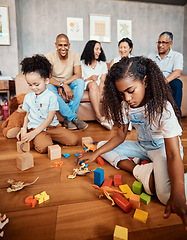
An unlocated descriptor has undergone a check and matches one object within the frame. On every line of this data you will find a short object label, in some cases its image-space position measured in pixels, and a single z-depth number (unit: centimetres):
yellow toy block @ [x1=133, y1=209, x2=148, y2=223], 70
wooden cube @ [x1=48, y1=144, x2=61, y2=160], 126
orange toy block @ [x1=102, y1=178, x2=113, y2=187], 91
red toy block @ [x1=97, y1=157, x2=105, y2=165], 118
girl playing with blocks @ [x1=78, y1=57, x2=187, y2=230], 74
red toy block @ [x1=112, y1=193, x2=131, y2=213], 74
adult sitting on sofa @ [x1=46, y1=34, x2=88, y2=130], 207
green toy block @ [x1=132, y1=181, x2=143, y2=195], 86
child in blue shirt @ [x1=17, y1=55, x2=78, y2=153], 136
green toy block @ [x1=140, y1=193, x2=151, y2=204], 81
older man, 226
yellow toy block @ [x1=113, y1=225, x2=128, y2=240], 58
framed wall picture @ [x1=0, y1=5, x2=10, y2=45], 299
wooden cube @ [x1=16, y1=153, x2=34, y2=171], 108
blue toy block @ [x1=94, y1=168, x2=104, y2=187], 91
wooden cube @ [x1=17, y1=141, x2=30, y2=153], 131
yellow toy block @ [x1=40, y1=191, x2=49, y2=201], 83
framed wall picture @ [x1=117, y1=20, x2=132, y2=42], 383
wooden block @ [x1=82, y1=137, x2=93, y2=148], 148
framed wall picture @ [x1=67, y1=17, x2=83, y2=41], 361
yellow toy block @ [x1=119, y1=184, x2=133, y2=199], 85
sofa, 224
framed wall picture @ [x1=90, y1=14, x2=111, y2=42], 369
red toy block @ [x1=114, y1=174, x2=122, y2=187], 94
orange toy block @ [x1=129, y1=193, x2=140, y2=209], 76
